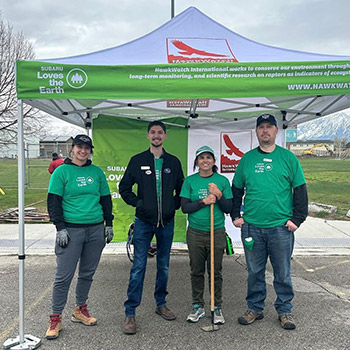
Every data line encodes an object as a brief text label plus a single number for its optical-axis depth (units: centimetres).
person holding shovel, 339
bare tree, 1193
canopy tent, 305
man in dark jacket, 338
